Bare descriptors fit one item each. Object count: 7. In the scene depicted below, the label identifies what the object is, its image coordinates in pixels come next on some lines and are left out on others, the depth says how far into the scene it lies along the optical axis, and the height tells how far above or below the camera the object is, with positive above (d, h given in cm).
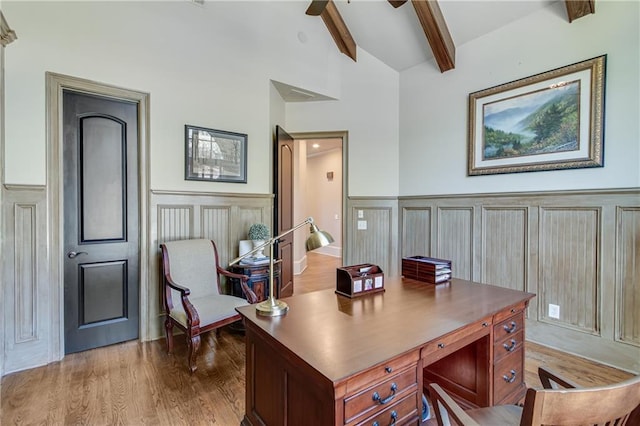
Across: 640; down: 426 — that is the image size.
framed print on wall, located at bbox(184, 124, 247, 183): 307 +59
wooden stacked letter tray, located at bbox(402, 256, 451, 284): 208 -43
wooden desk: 104 -58
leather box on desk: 175 -43
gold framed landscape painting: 255 +85
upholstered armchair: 230 -76
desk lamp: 145 -39
